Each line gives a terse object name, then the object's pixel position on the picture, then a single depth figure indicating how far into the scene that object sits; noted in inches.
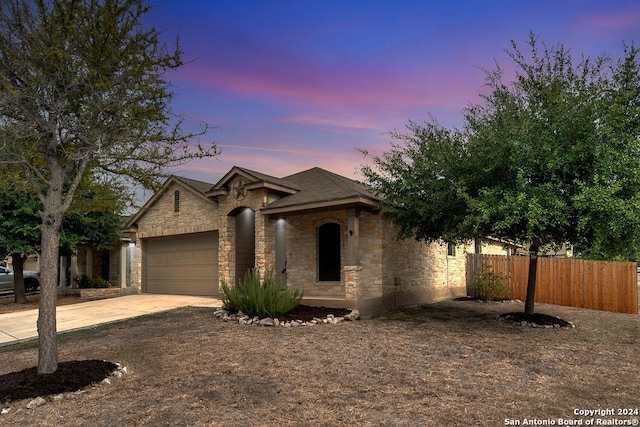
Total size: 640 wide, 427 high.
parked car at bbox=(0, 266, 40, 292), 808.6
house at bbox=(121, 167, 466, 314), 474.0
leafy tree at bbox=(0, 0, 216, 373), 229.6
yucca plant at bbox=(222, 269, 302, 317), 411.2
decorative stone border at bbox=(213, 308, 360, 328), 394.6
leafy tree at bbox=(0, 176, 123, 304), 598.2
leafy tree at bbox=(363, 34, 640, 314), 319.3
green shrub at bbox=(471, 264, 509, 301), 634.8
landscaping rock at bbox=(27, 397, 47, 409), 188.1
